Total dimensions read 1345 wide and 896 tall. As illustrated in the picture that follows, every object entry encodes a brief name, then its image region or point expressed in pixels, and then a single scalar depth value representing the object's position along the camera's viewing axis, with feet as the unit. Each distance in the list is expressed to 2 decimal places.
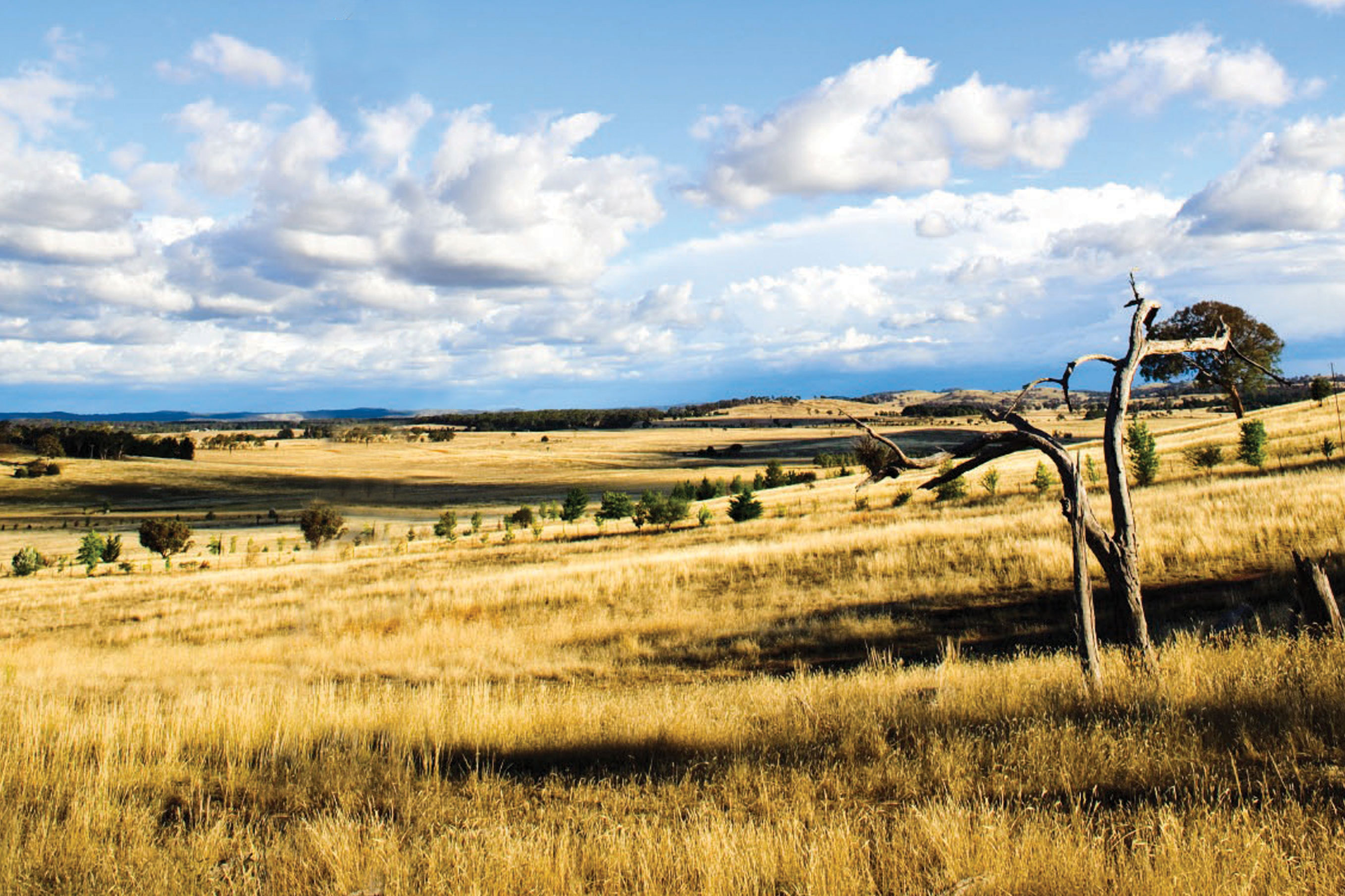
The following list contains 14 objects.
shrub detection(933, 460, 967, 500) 130.52
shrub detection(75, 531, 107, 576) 168.14
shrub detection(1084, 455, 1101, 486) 112.39
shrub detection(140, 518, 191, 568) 179.93
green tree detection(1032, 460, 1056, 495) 121.70
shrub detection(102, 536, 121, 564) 180.14
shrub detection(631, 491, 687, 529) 169.68
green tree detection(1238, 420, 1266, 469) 112.37
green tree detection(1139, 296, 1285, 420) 136.56
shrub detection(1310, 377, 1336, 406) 165.21
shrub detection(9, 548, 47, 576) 169.68
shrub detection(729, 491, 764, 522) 158.30
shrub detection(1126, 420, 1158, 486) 118.32
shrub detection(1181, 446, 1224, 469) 125.39
